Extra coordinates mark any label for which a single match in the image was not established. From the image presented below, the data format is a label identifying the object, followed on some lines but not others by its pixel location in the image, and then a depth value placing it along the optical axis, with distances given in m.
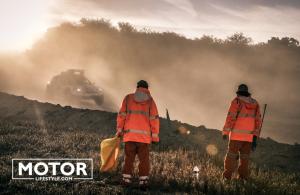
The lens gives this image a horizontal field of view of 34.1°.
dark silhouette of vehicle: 32.25
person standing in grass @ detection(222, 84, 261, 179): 9.74
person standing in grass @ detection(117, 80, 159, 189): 8.72
